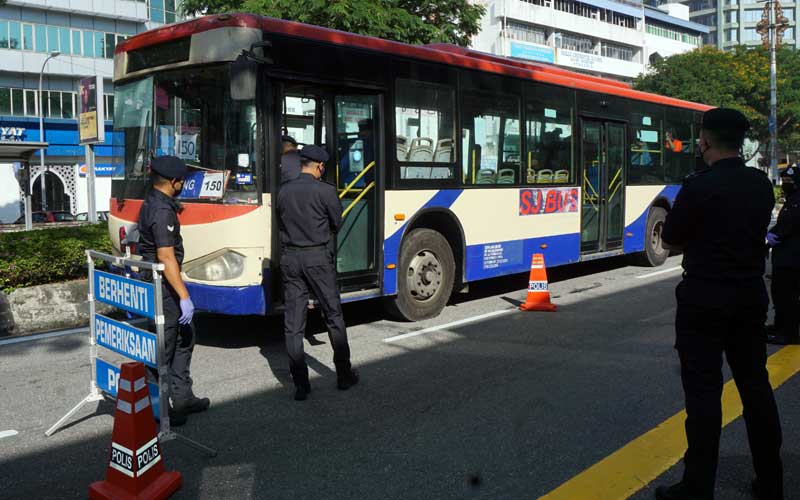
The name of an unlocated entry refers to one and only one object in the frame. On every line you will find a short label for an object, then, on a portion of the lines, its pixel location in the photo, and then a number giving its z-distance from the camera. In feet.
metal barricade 14.90
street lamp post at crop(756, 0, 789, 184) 132.87
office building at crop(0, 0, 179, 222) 126.82
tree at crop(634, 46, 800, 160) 155.02
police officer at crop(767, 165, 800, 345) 22.47
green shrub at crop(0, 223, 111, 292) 27.99
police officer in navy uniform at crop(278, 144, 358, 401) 18.60
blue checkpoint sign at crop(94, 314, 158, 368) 15.24
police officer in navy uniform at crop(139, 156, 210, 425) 16.46
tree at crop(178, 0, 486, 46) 54.60
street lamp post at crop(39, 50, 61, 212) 118.70
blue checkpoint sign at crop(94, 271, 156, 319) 15.24
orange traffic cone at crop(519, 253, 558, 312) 30.07
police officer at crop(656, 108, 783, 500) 11.46
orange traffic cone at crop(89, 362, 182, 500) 12.31
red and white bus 22.36
